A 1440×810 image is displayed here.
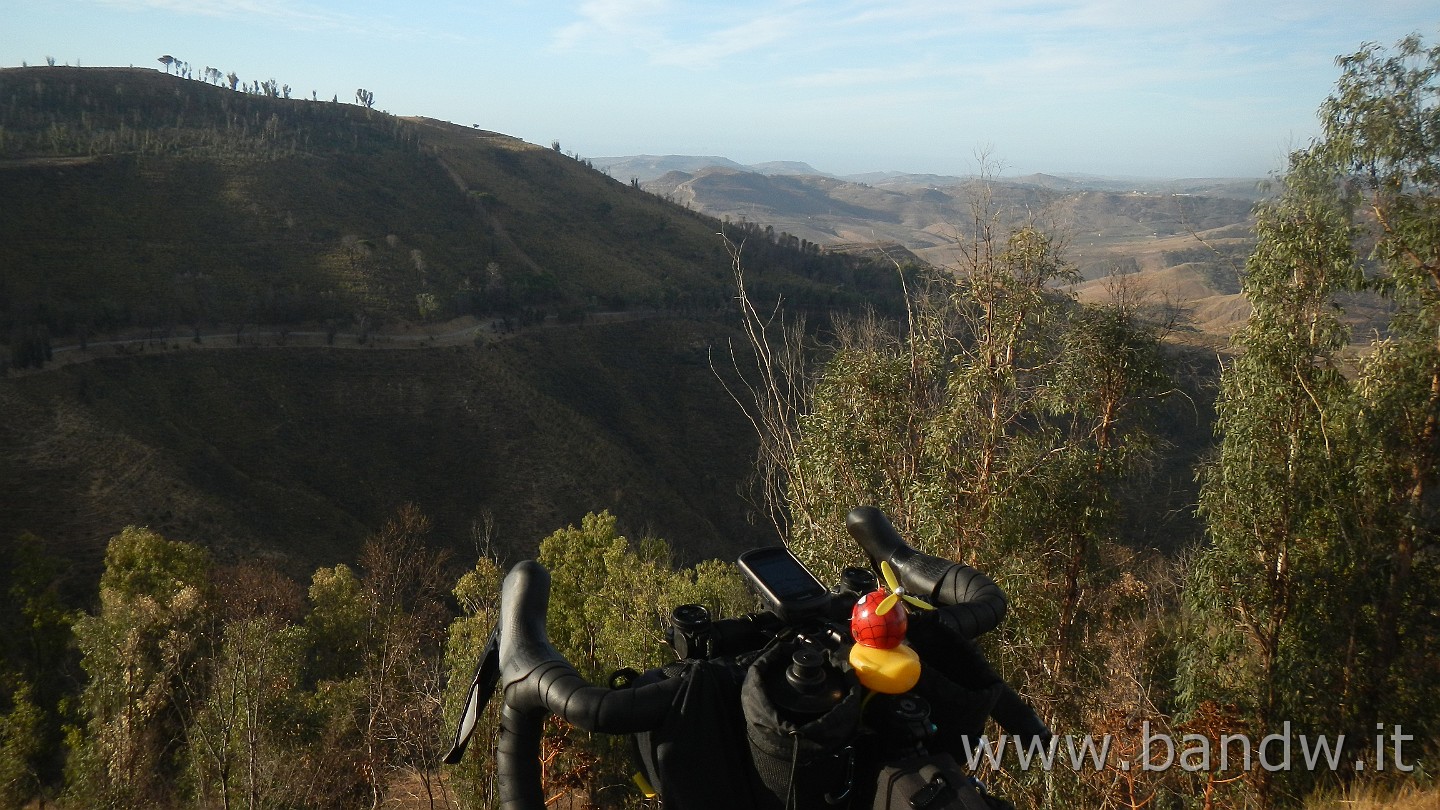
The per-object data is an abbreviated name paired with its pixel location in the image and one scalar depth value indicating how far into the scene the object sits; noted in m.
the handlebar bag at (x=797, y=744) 1.74
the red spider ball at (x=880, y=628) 1.81
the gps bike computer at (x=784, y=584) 2.34
